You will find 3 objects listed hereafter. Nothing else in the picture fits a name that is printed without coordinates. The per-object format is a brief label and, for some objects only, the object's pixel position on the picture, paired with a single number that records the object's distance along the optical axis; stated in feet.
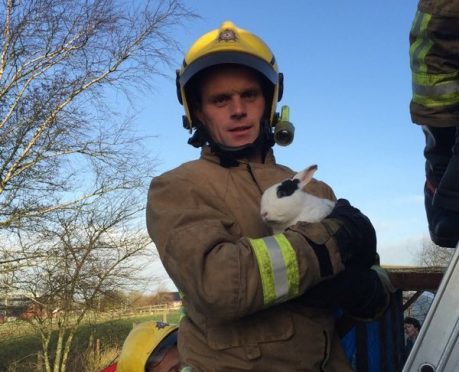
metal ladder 4.24
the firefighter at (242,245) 5.60
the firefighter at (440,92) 4.81
